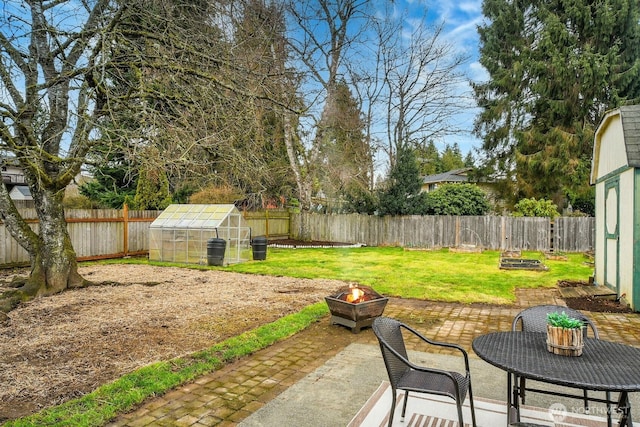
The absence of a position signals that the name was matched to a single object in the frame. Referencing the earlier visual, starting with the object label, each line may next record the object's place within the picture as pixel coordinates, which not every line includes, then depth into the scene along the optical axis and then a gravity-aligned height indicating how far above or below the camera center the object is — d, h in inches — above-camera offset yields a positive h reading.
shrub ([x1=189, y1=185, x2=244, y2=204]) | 734.5 +33.2
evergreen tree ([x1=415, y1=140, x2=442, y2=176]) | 1923.0 +230.9
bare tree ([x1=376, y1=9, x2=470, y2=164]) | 847.7 +273.2
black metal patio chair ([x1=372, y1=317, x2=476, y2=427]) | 104.7 -44.9
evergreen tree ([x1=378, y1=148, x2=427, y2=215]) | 751.7 +46.8
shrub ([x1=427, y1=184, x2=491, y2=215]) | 753.0 +25.1
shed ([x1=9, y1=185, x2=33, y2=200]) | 1232.9 +66.7
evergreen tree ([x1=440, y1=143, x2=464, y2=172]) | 2066.9 +278.6
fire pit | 217.9 -49.0
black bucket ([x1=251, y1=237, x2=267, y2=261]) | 545.3 -44.2
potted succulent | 104.3 -30.6
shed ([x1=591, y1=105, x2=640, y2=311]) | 263.1 +9.2
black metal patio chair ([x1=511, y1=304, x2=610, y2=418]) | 135.5 -34.0
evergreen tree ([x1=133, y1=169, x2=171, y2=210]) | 712.4 +30.6
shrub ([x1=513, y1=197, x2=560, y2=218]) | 706.8 +12.0
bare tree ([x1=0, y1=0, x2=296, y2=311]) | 257.0 +85.6
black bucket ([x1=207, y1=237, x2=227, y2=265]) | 488.4 -43.1
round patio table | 88.6 -35.5
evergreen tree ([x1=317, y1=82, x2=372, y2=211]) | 781.9 +124.4
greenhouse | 508.1 -23.3
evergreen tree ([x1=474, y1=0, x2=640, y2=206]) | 857.5 +291.2
